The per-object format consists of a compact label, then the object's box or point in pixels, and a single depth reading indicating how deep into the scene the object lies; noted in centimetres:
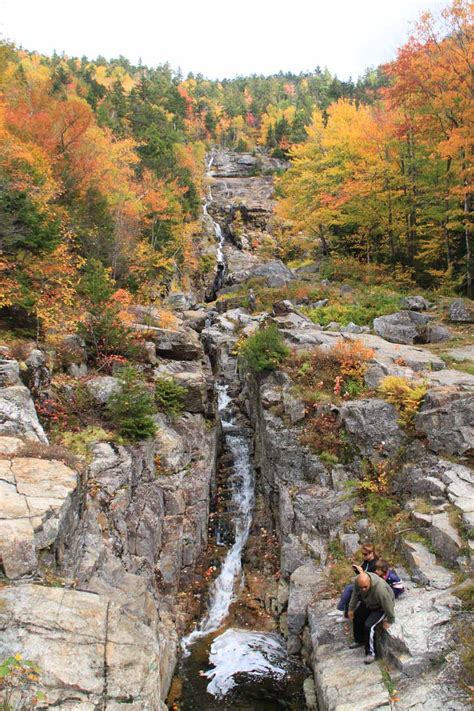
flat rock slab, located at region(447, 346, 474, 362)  1725
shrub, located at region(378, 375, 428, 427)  1366
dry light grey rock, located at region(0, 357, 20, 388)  1140
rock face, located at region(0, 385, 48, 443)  1044
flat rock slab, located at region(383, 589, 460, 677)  769
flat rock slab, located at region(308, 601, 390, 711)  759
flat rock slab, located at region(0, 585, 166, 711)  629
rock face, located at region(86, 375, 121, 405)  1430
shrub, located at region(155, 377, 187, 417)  1648
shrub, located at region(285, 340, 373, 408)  1552
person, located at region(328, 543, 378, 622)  907
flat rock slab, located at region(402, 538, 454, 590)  923
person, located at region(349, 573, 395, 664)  824
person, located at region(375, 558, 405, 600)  894
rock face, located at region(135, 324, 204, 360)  1989
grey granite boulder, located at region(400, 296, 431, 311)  2386
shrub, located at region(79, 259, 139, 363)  1606
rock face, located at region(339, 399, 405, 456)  1363
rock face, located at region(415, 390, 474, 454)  1225
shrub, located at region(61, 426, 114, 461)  1232
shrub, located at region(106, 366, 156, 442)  1359
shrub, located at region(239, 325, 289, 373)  1744
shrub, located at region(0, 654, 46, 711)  560
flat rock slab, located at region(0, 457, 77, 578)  733
